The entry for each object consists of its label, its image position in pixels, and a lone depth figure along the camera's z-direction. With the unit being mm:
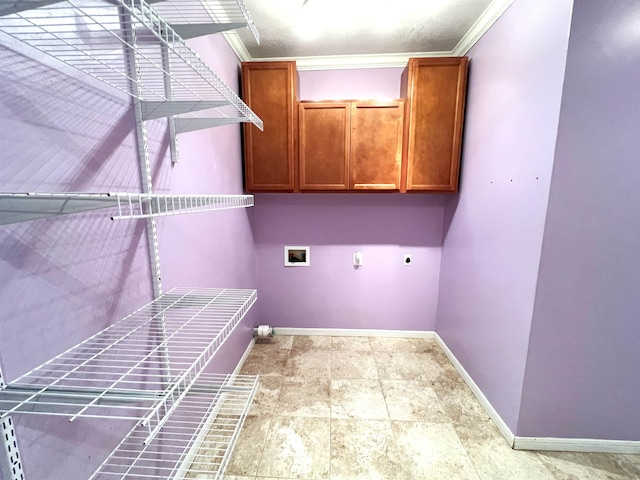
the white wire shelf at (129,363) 557
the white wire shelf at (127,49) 566
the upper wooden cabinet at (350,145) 2062
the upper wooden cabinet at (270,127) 2008
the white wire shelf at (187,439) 903
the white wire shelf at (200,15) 857
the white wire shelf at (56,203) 436
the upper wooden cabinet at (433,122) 1966
